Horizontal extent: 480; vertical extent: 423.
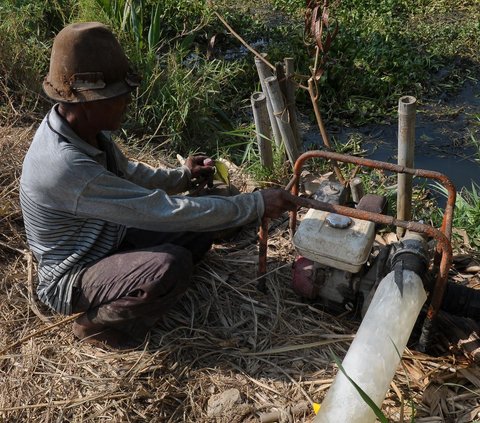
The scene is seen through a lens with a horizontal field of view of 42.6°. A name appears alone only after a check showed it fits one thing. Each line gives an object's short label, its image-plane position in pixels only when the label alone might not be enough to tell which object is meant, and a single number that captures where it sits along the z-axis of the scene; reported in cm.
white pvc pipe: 233
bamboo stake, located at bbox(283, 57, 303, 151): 387
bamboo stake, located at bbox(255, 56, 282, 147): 384
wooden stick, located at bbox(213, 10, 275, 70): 377
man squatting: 256
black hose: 280
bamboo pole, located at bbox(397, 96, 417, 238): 305
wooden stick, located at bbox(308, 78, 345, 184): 372
